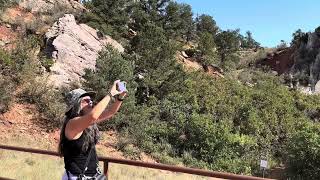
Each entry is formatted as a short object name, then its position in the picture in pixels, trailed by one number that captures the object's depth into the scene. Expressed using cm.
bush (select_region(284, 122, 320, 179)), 1366
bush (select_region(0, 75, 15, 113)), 1256
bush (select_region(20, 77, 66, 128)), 1307
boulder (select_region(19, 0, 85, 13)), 2112
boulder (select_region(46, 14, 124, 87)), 1538
